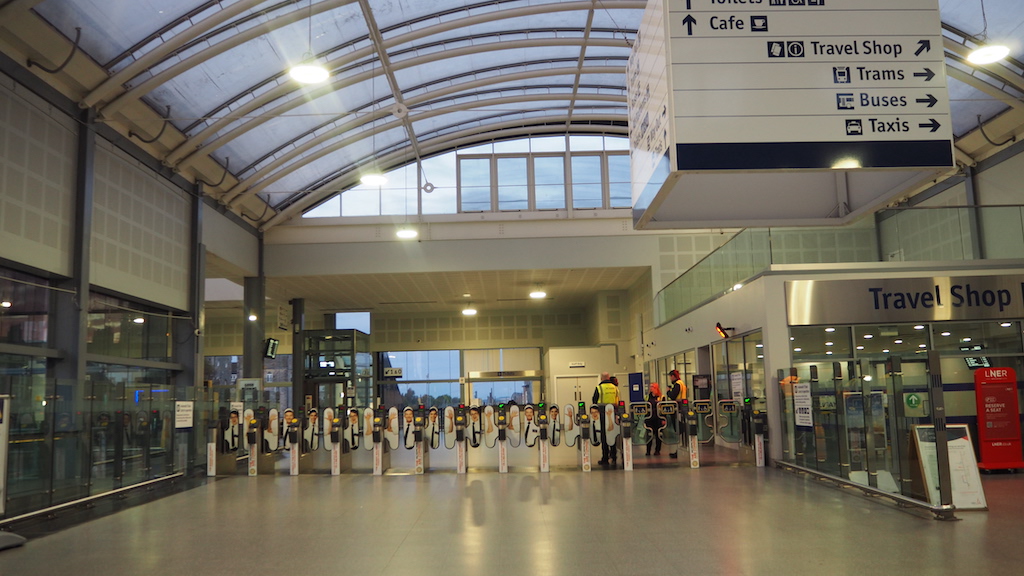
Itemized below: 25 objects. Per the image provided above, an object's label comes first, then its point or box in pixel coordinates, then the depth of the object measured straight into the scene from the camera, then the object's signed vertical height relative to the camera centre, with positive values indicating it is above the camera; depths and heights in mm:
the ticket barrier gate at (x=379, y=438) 12945 -719
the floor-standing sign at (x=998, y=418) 11039 -580
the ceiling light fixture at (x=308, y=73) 11867 +4735
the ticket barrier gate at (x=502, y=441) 12742 -828
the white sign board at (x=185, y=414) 12750 -257
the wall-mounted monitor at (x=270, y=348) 21539 +1272
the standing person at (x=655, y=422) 14812 -671
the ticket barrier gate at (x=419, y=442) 12953 -803
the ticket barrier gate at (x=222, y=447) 13484 -835
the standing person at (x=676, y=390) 14578 -95
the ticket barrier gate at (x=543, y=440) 12727 -815
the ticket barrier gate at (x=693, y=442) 12602 -895
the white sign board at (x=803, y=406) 10508 -325
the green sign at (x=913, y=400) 8406 -232
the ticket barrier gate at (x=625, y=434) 12531 -751
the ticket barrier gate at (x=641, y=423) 14453 -696
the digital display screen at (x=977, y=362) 11867 +212
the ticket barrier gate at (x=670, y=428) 14594 -787
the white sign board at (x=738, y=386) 14188 -50
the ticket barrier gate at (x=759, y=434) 12383 -788
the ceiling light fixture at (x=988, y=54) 11297 +4517
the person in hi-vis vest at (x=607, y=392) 14875 -98
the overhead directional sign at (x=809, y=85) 5551 +2086
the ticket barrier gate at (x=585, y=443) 12656 -872
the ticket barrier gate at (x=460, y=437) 12906 -750
